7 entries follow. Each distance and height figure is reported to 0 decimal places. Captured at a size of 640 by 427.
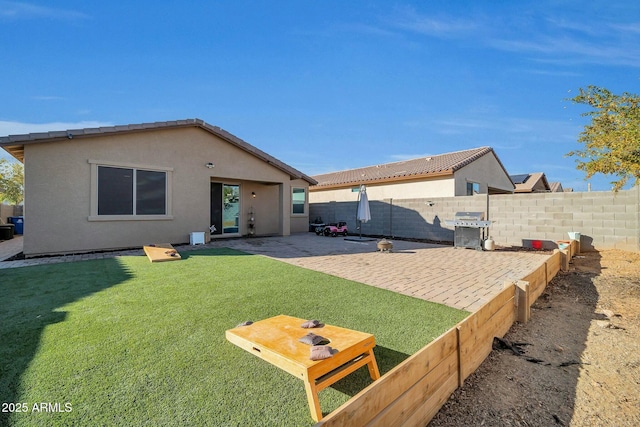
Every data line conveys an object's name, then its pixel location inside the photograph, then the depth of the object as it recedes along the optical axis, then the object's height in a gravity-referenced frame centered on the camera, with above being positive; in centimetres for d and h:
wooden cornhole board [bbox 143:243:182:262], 748 -117
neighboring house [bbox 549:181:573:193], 3085 +305
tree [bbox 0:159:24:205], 2764 +287
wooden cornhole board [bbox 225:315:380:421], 196 -113
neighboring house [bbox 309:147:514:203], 1533 +203
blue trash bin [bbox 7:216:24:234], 1600 -74
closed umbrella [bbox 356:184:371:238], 1274 +15
